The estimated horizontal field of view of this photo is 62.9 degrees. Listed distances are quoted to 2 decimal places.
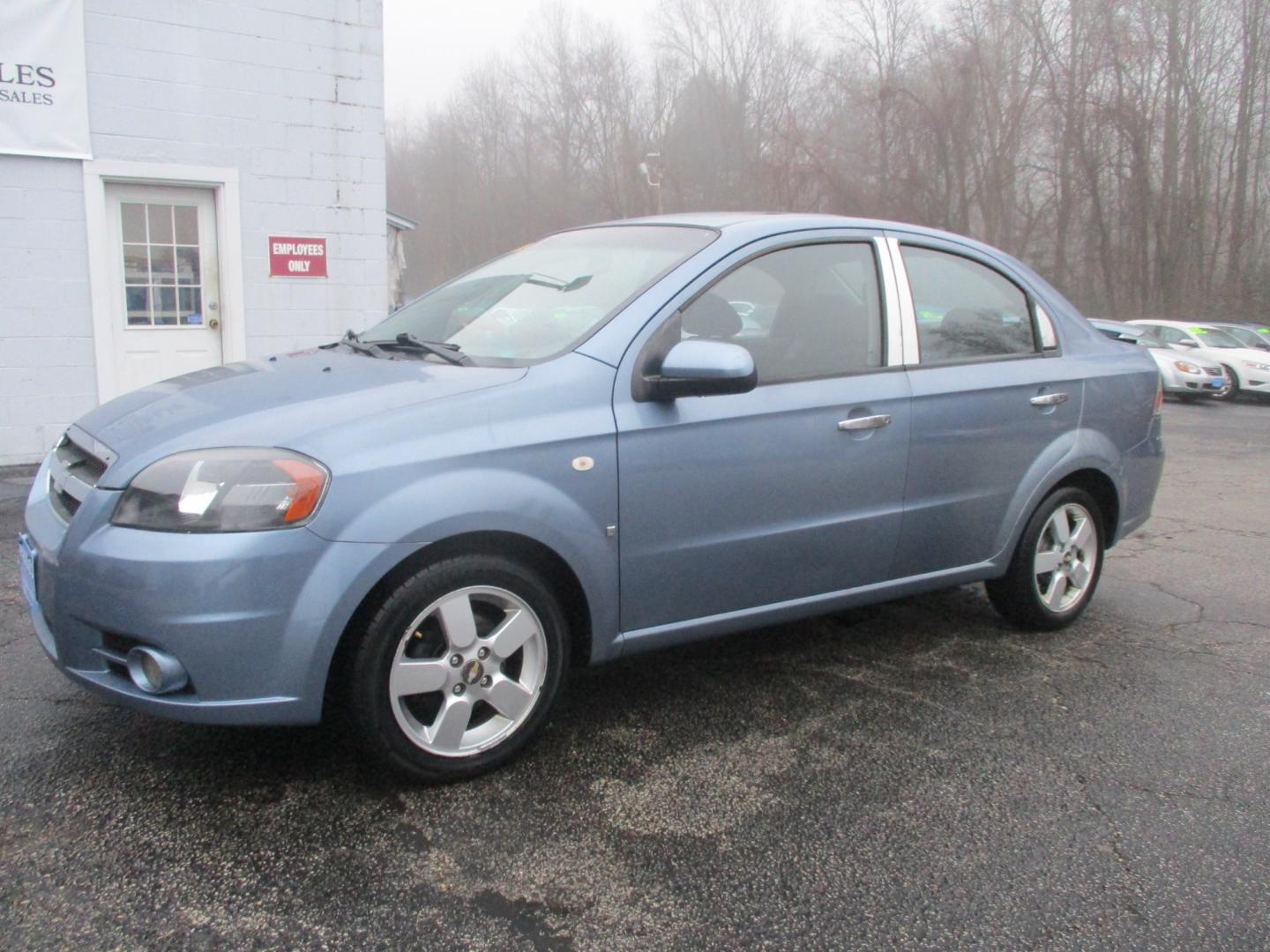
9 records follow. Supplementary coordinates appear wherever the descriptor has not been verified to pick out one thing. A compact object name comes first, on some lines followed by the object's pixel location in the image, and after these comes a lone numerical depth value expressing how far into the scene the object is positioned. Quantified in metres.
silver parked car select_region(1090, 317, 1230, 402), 17.66
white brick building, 7.97
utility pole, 47.22
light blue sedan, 2.57
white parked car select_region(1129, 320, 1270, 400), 18.02
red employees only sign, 8.86
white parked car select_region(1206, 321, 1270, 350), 19.09
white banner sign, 7.62
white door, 8.31
